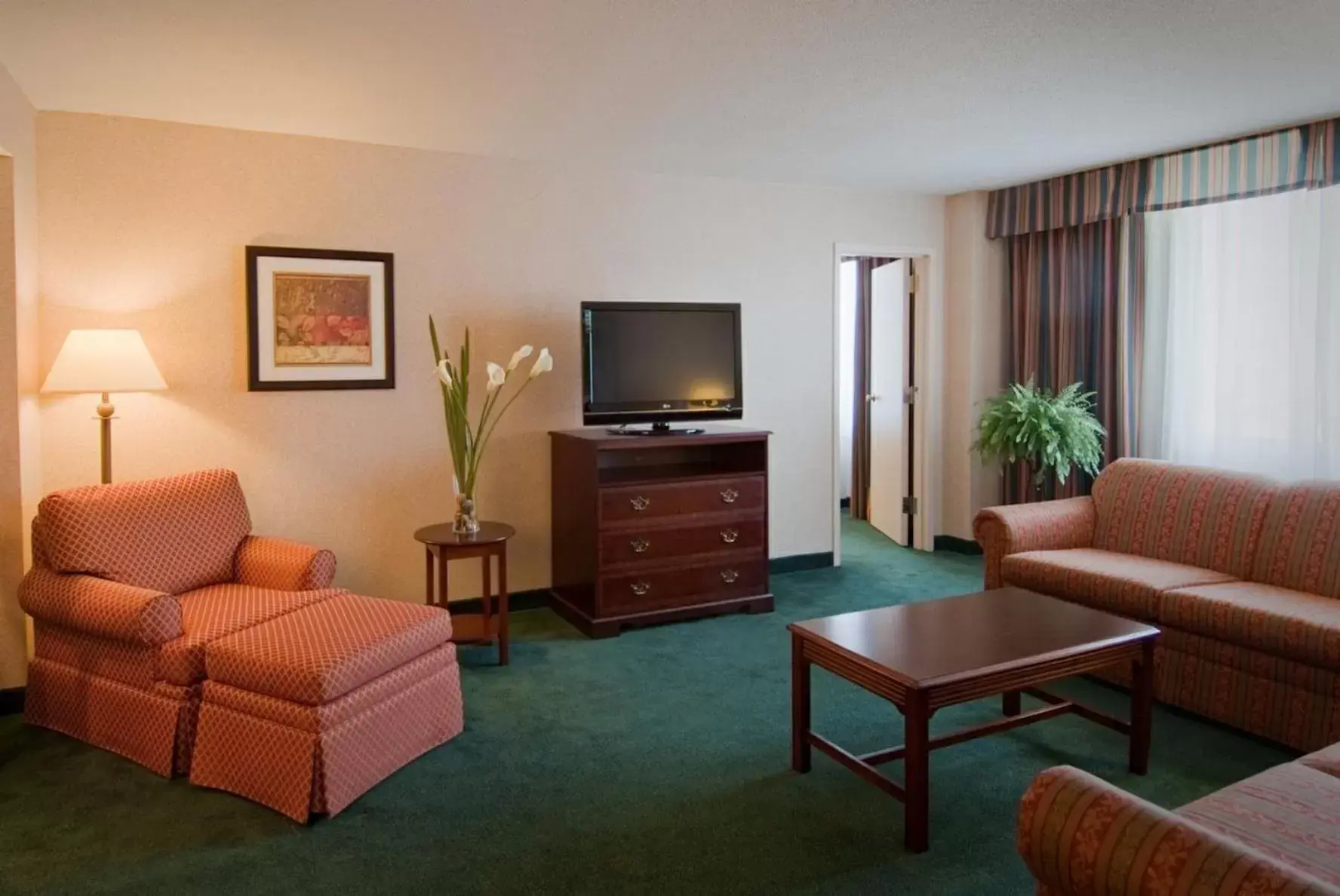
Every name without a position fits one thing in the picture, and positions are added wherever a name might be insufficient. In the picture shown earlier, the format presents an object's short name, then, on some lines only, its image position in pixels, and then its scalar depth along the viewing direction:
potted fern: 4.96
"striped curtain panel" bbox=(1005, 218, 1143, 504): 5.11
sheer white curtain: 4.23
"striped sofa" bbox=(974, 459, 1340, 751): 2.93
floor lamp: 3.34
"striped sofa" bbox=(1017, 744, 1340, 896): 1.24
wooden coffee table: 2.40
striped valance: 4.08
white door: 6.21
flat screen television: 4.57
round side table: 3.82
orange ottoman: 2.58
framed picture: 4.07
